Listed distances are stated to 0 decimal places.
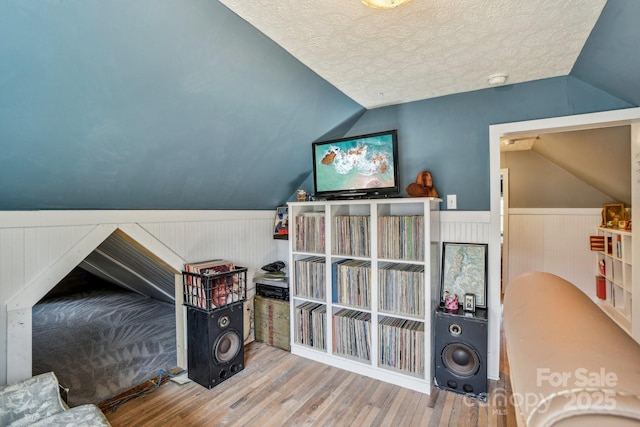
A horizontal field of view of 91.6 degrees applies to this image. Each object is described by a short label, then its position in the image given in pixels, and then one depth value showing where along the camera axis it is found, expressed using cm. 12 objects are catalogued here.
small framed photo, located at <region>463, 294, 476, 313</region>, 224
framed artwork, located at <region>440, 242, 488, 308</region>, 233
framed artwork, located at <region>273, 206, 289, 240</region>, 317
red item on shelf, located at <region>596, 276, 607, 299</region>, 336
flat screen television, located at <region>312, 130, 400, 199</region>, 235
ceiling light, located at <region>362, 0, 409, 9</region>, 124
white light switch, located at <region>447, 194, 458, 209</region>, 247
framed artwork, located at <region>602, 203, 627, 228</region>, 312
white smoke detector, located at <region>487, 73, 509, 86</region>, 206
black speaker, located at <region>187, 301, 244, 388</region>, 223
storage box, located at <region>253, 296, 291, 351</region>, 284
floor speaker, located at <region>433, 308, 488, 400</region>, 209
